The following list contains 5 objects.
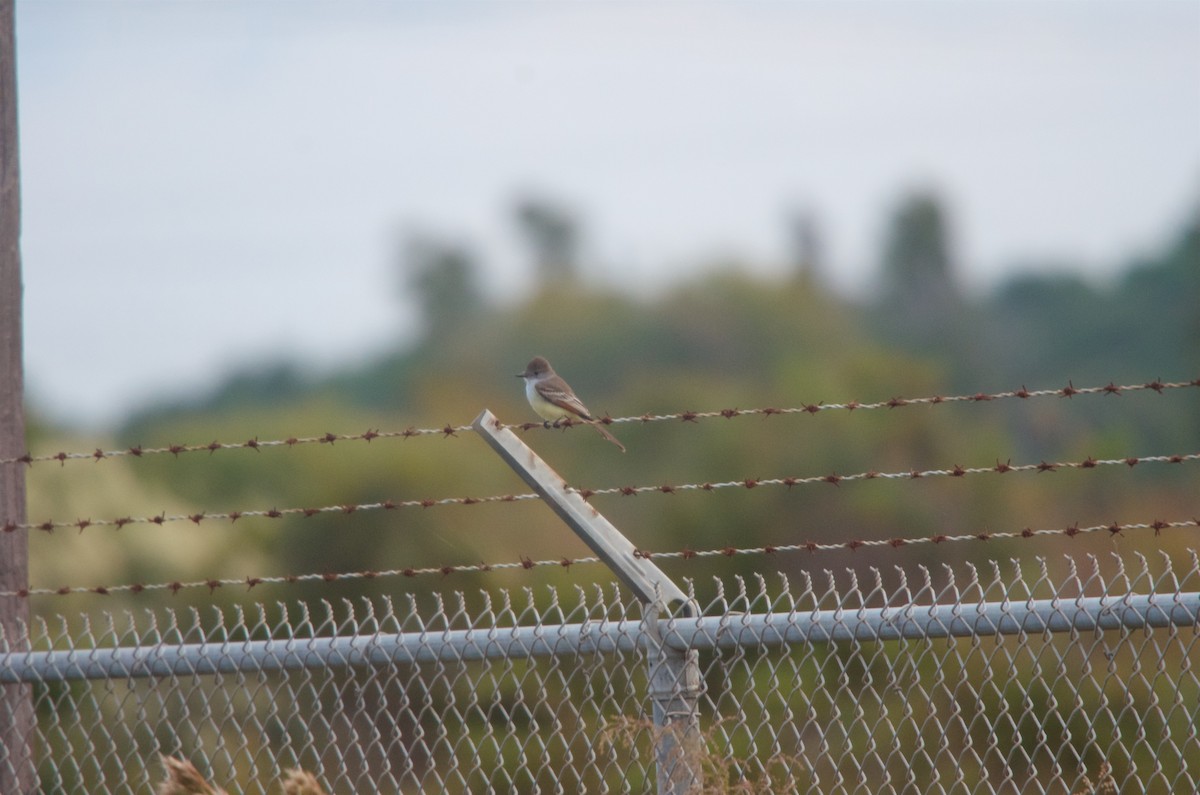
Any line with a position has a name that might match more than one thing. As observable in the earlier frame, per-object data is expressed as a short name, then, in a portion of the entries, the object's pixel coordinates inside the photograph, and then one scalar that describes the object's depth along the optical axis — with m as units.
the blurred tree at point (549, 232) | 120.50
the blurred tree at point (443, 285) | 100.56
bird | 15.87
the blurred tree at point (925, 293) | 104.69
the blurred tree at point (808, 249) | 107.26
